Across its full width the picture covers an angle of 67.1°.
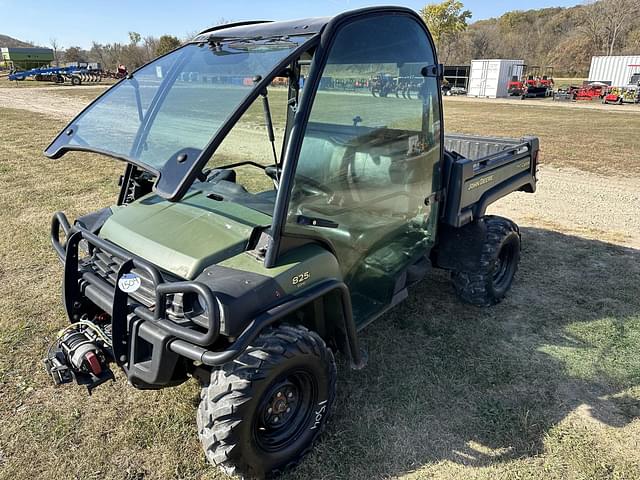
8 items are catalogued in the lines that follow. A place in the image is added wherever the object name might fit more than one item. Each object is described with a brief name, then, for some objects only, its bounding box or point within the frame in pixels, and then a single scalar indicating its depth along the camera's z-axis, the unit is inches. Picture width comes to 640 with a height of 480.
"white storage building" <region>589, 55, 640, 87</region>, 1336.1
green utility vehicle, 80.2
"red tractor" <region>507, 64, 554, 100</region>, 1259.2
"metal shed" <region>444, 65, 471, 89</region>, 1534.8
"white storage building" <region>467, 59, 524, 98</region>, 1327.5
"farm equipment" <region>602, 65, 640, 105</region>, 1058.7
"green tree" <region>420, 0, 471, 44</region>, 2461.9
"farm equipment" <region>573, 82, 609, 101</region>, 1147.9
